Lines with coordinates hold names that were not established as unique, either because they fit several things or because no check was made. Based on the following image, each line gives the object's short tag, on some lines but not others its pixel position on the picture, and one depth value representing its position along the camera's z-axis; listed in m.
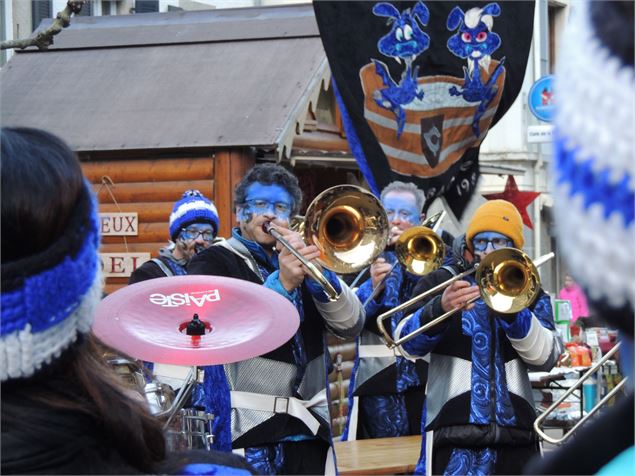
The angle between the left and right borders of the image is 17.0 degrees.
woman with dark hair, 2.83
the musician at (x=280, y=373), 7.89
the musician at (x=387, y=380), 12.59
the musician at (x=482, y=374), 8.77
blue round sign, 22.77
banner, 14.49
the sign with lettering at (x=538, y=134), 21.35
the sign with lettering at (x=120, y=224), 18.26
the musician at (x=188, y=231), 11.59
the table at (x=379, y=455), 9.91
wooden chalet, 17.38
